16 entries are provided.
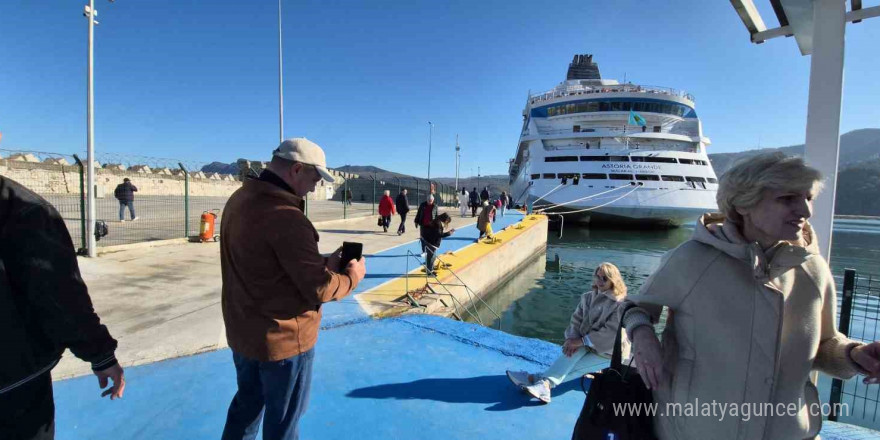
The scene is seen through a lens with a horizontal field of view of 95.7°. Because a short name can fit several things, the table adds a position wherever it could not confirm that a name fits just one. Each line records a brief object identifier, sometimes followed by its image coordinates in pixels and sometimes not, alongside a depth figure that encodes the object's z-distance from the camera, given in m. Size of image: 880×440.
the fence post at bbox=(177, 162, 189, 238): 9.78
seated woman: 2.99
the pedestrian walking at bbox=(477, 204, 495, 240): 11.15
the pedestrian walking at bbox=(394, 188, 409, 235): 12.88
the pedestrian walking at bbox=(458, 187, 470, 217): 21.75
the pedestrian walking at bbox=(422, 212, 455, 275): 7.21
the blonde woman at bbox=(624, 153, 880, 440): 1.29
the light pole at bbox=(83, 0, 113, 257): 7.02
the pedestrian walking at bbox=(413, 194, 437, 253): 7.57
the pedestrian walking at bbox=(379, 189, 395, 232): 12.95
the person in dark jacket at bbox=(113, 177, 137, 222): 12.20
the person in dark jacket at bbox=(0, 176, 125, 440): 1.25
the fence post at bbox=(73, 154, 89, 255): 7.28
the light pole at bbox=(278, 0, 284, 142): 12.66
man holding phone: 1.66
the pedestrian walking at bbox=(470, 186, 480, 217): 23.01
